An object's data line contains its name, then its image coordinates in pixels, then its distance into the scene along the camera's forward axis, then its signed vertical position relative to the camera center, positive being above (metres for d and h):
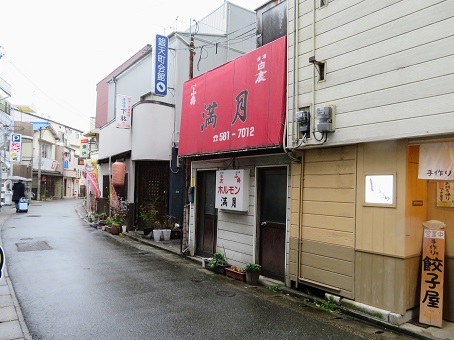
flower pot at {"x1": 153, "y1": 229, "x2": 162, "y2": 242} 14.52 -2.38
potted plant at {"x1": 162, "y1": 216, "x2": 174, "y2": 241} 14.70 -2.13
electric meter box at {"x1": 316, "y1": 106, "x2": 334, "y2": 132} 6.59 +1.27
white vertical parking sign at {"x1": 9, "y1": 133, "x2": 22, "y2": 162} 32.16 +2.72
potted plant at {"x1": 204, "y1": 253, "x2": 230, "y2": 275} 9.33 -2.30
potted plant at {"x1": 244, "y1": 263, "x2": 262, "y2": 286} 8.17 -2.20
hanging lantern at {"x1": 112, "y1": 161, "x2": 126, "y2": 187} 16.95 +0.23
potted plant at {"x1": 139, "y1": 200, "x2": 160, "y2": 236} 15.45 -1.72
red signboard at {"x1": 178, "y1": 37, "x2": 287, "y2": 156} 7.89 +2.05
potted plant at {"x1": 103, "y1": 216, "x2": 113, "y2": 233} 17.32 -2.41
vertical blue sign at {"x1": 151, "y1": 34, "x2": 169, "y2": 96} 15.07 +5.18
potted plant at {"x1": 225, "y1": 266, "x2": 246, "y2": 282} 8.52 -2.35
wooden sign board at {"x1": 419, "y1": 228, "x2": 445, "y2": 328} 5.59 -1.54
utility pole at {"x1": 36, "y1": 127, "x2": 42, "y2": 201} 43.23 +0.24
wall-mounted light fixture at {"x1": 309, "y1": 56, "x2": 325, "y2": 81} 6.98 +2.45
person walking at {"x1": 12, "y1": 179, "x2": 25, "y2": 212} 26.28 -1.27
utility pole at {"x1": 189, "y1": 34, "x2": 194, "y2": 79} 12.97 +5.09
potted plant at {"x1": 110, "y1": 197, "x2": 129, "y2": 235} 16.61 -1.89
